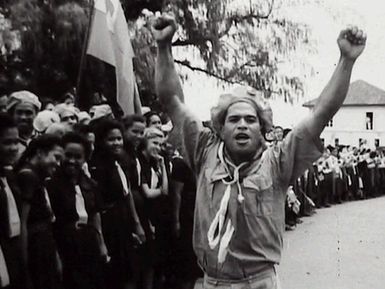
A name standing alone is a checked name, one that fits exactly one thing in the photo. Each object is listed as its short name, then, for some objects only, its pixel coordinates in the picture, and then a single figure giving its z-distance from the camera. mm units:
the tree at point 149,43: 11094
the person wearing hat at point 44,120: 5988
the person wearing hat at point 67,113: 6514
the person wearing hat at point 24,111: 5672
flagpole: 7073
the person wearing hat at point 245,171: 3600
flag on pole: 7180
